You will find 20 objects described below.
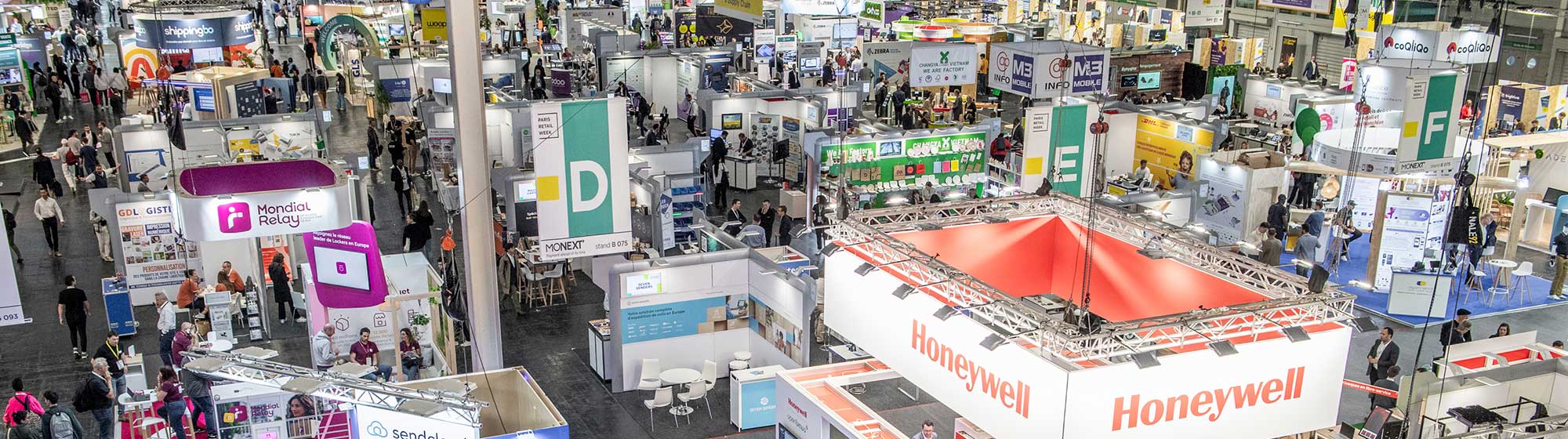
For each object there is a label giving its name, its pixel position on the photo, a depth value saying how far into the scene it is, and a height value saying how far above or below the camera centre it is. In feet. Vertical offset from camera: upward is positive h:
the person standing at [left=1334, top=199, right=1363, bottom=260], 54.19 -12.05
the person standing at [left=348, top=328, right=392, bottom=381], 38.83 -12.53
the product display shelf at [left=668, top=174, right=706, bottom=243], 55.52 -11.53
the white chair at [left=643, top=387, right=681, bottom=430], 39.50 -14.04
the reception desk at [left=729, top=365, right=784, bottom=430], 38.37 -13.67
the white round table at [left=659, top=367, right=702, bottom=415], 39.73 -13.49
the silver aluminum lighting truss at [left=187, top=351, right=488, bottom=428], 28.91 -10.26
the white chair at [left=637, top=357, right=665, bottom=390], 40.34 -13.80
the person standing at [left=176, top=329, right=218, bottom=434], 35.88 -12.78
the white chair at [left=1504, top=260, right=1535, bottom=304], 49.32 -13.27
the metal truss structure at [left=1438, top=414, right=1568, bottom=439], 26.58 -10.20
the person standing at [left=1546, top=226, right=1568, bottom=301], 49.73 -12.26
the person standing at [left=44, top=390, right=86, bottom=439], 34.35 -12.94
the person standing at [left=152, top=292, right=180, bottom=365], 40.04 -12.22
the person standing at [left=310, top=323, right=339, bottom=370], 39.17 -12.47
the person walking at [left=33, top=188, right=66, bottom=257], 53.16 -11.38
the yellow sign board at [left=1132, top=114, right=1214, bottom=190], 63.87 -10.39
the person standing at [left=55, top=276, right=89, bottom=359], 42.01 -12.28
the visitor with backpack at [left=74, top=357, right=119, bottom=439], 36.04 -12.91
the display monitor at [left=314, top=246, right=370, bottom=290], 39.60 -10.13
